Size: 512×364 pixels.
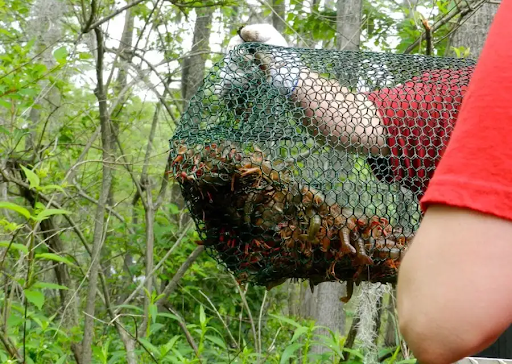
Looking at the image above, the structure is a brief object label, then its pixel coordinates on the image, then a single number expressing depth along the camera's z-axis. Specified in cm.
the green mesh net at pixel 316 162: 143
